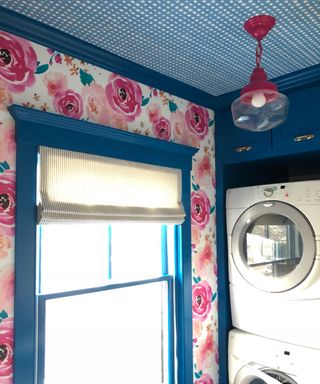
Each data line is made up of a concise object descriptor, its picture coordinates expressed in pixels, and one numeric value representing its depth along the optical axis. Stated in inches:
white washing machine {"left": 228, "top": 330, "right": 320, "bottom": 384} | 72.8
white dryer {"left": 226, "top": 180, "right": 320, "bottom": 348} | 74.6
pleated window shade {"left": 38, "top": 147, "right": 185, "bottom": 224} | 60.7
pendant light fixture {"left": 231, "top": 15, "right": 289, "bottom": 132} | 49.2
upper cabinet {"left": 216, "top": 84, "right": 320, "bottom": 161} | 78.8
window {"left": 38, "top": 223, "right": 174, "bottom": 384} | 65.9
